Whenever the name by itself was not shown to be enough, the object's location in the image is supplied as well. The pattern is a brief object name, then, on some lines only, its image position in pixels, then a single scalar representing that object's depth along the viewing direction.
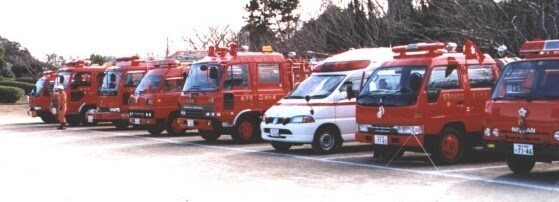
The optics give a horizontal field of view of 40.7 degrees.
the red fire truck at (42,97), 29.81
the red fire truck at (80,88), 27.31
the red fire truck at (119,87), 24.55
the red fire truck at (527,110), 10.39
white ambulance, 15.09
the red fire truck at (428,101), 12.71
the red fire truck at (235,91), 17.94
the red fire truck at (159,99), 21.61
